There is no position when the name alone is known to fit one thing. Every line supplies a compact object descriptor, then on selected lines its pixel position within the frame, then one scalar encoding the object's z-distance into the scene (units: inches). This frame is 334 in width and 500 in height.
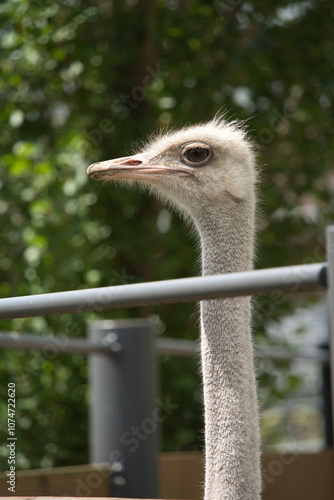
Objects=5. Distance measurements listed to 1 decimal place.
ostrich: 168.2
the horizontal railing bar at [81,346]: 192.9
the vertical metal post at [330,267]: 156.6
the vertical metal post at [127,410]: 196.2
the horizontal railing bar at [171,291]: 158.1
